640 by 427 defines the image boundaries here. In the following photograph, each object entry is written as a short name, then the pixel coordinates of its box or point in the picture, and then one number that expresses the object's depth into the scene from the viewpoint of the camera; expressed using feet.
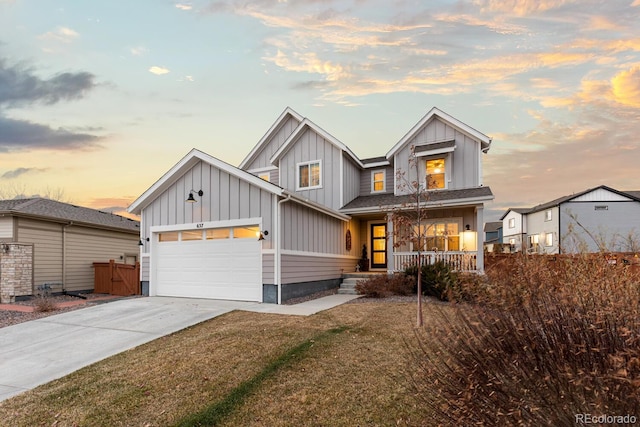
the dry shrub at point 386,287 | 39.77
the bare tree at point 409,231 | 25.63
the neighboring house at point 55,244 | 46.96
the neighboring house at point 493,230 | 166.40
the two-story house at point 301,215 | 39.14
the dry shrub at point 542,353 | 7.13
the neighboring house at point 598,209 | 93.25
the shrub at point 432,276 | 36.06
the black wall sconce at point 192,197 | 40.59
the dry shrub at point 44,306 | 36.27
